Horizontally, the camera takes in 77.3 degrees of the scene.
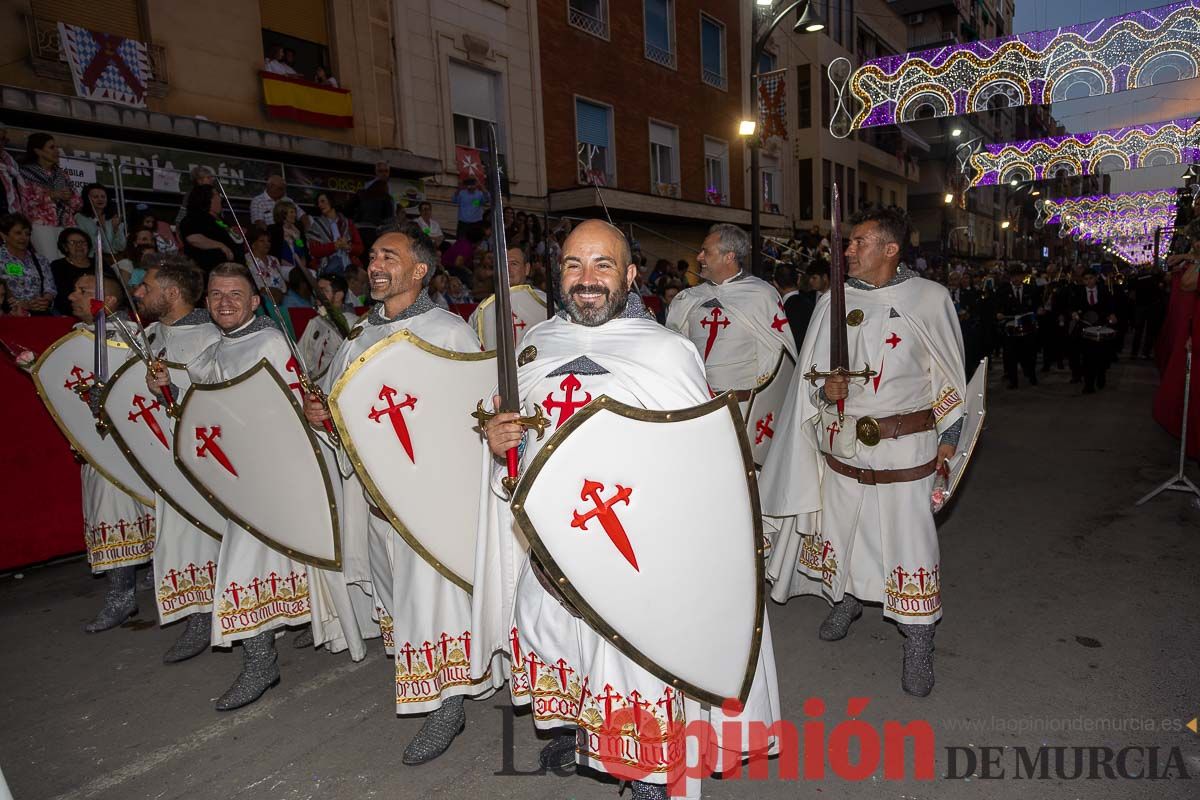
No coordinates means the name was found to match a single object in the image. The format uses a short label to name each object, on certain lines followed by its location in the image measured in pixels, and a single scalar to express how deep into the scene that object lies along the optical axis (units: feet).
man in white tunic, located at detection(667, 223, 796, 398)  15.84
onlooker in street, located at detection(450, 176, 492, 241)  37.73
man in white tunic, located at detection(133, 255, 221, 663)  12.65
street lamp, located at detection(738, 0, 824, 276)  35.58
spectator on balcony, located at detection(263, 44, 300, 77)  34.55
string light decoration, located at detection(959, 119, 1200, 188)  52.75
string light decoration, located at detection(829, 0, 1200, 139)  31.89
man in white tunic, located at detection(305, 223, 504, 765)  9.57
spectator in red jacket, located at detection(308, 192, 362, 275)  28.43
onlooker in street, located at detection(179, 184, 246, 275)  23.43
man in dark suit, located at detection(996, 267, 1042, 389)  41.57
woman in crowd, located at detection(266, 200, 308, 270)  26.66
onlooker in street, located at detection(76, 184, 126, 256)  21.02
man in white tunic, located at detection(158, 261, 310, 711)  11.06
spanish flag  34.12
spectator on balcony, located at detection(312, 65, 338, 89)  36.04
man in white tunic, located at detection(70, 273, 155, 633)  14.14
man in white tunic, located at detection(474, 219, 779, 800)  7.30
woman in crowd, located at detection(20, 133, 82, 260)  21.48
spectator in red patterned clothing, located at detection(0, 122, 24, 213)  20.68
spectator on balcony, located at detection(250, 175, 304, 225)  28.76
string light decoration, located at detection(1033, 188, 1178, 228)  109.09
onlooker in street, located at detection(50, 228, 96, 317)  18.44
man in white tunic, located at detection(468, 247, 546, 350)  16.44
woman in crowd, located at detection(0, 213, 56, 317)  18.16
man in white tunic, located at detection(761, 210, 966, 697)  10.85
